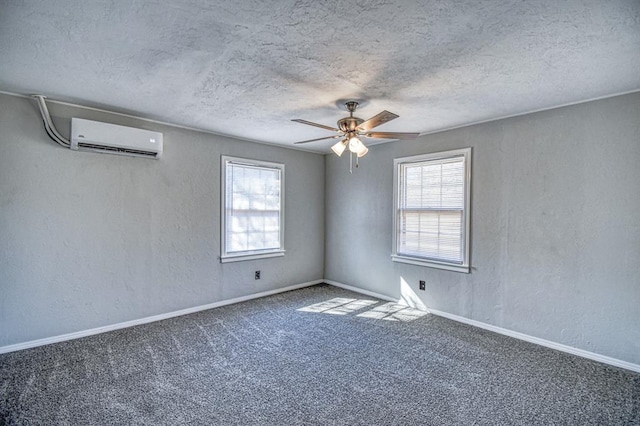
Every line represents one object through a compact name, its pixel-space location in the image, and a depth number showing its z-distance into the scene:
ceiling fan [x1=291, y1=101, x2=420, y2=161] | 2.87
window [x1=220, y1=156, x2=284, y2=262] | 4.41
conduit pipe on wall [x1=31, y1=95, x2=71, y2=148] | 2.95
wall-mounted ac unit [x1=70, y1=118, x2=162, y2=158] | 3.08
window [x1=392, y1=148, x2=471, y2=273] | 3.82
